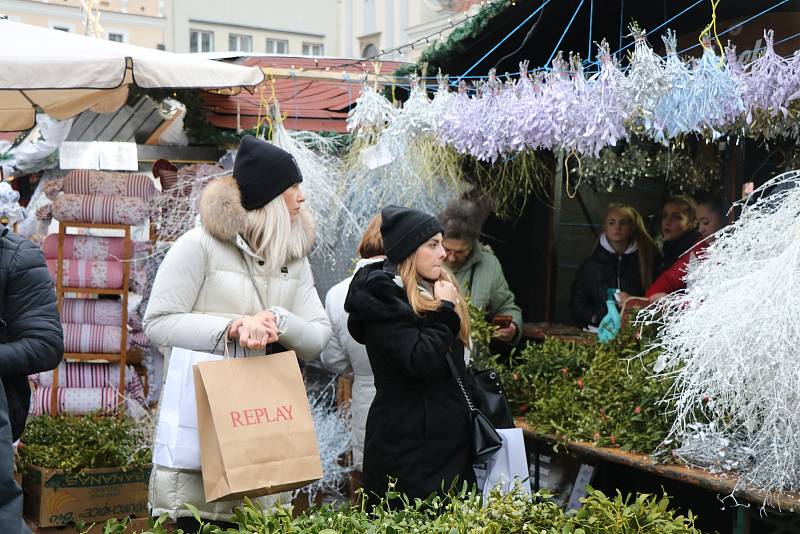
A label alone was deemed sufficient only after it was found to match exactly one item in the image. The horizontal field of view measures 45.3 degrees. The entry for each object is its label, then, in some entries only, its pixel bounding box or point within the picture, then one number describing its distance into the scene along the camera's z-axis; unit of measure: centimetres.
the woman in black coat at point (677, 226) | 509
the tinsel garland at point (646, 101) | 325
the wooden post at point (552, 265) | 572
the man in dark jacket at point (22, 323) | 251
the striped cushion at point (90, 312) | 521
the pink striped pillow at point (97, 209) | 505
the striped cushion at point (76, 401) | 512
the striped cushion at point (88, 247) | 518
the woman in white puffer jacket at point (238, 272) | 284
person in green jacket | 469
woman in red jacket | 430
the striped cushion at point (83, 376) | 520
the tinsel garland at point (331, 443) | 487
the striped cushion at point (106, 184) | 519
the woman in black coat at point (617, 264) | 515
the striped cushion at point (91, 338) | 514
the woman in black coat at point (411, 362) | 304
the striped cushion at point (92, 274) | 514
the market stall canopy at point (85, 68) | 396
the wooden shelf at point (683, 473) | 299
